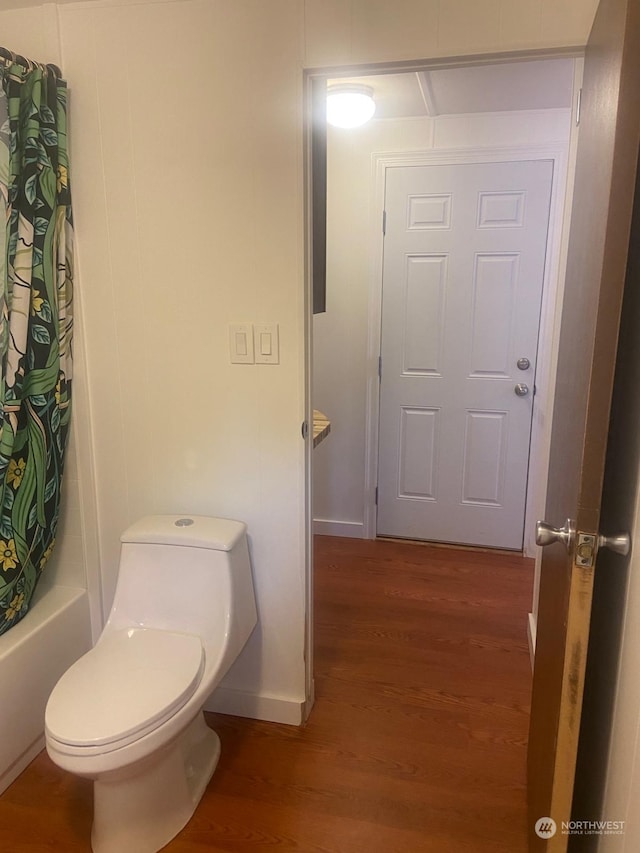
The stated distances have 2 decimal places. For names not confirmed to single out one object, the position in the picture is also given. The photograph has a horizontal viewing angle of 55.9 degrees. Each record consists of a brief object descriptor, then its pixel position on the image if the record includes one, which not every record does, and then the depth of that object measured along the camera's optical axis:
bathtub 1.74
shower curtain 1.67
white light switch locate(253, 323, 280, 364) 1.78
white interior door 3.01
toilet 1.38
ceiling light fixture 2.48
